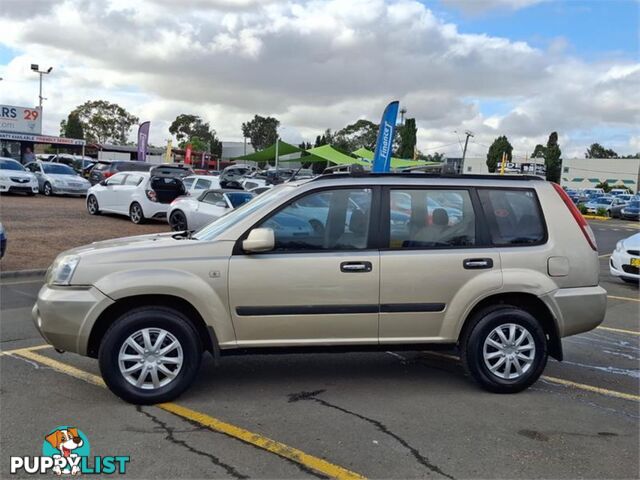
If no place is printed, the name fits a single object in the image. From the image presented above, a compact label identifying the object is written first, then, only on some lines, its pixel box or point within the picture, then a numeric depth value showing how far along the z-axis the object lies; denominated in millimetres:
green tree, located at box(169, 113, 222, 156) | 105850
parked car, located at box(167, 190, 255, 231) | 14117
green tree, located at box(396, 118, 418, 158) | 69000
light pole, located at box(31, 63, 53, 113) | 52331
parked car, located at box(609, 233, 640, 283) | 10297
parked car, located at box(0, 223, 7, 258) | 8927
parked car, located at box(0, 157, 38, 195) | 22766
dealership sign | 37156
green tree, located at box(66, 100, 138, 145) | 91819
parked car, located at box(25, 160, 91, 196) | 24255
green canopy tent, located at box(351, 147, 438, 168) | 32600
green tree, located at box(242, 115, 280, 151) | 104875
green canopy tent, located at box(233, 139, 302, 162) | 30234
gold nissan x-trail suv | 4352
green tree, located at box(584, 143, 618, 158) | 133912
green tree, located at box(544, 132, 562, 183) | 81688
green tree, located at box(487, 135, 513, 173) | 84462
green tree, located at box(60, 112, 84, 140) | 89000
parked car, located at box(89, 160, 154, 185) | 26922
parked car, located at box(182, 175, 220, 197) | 19041
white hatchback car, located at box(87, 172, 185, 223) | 16797
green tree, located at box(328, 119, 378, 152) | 92938
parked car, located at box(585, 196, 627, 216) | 41406
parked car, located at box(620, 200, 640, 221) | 38344
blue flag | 18094
